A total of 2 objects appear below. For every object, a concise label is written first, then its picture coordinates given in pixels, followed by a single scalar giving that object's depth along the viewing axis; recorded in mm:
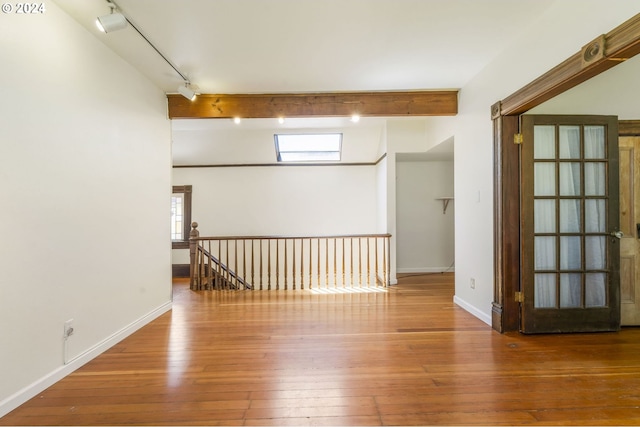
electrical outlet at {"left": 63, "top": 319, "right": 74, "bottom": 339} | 2080
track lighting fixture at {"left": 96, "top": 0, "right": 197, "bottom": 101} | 1961
